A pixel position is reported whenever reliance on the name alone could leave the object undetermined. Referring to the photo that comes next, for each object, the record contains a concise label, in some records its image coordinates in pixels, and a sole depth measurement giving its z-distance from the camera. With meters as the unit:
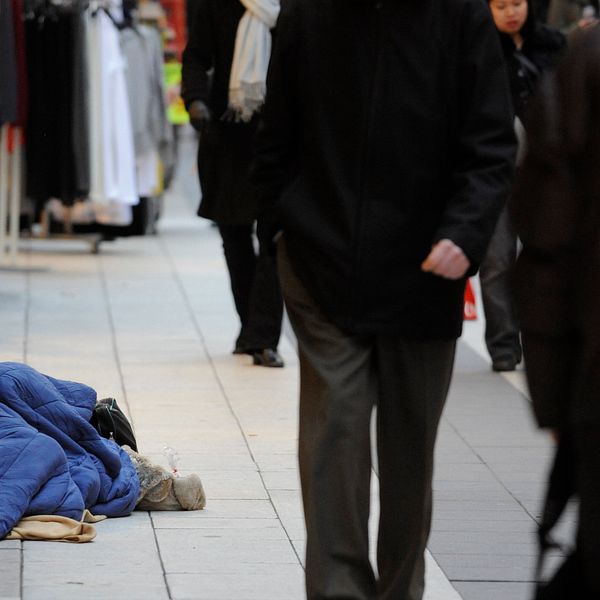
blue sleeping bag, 10.14
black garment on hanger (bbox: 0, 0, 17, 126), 20.55
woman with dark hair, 16.58
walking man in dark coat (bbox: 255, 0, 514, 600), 7.86
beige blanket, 10.10
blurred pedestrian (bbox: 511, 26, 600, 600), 5.92
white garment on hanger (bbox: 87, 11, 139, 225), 24.42
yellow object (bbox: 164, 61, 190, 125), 34.22
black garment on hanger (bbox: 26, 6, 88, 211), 23.61
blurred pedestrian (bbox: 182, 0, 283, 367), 16.36
